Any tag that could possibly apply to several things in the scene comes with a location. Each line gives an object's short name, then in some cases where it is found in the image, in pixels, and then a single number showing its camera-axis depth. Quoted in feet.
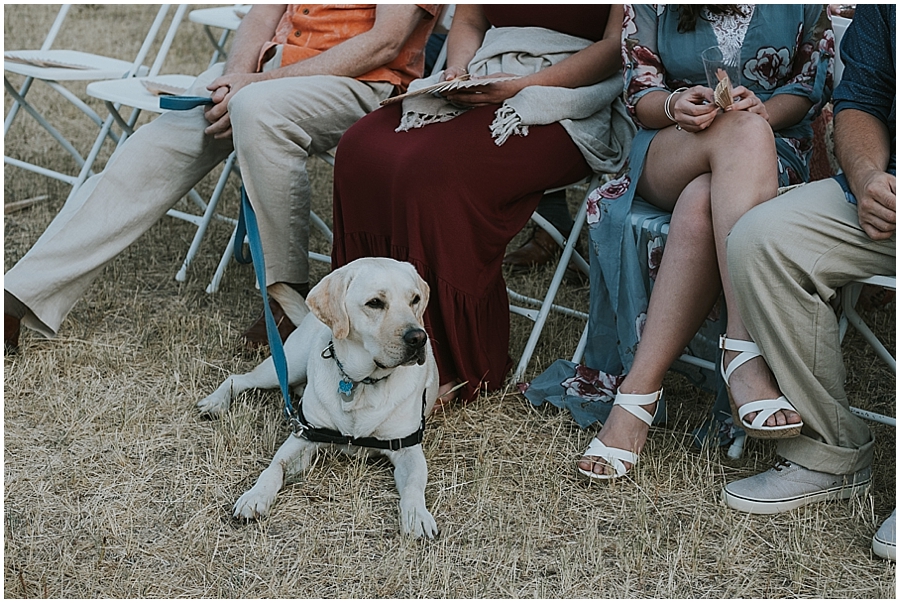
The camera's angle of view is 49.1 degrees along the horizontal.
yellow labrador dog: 8.64
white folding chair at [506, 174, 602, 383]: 11.26
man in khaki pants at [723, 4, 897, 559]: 8.16
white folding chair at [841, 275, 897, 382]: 8.75
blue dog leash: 9.78
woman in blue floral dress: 8.82
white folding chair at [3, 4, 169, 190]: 14.82
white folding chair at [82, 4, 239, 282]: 12.99
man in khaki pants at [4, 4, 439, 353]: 11.27
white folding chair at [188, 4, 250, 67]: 14.96
